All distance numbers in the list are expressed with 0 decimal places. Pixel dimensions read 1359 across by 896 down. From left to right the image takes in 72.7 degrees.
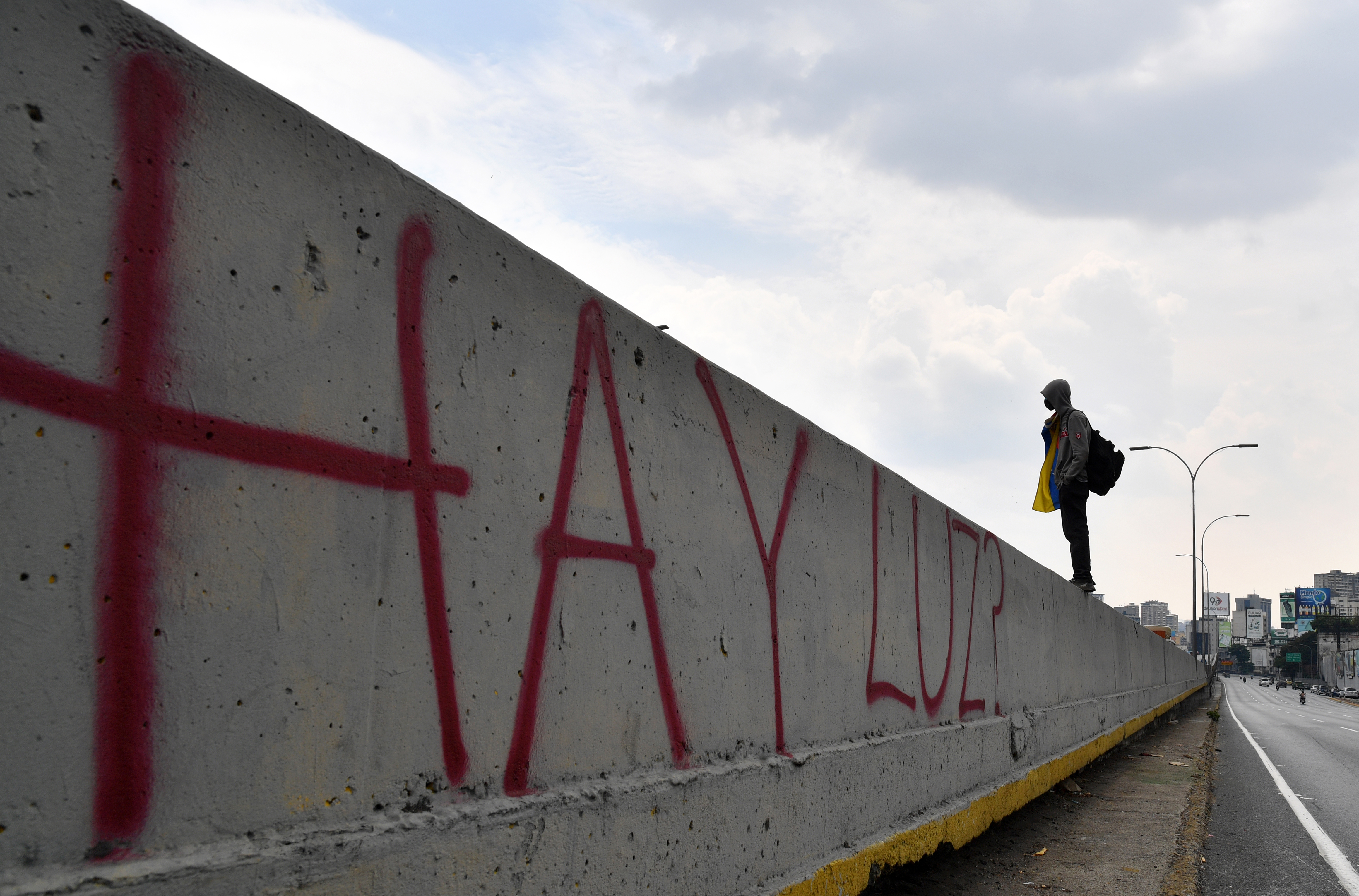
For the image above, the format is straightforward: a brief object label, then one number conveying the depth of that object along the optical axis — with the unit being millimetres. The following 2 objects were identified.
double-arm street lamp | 34531
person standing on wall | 8539
